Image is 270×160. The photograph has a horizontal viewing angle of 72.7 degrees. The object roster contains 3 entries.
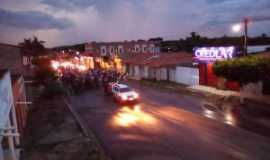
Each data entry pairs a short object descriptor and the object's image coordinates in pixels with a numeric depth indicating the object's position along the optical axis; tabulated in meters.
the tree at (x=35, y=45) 29.90
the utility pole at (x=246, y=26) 16.39
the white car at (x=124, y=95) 15.77
